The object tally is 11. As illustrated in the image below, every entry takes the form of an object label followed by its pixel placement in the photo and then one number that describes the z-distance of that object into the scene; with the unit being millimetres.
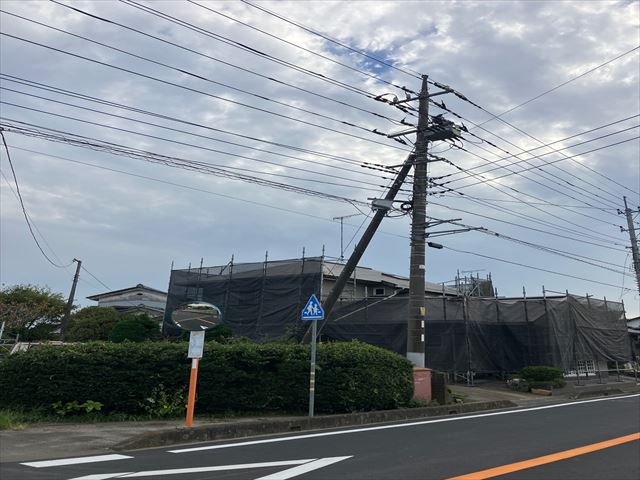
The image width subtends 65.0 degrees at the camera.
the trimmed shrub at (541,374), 19531
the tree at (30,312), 33094
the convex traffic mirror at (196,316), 9578
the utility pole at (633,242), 26797
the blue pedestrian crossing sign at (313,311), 11195
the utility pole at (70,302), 32719
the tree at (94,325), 31672
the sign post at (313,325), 10742
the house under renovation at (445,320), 21531
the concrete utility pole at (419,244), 15055
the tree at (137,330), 23812
